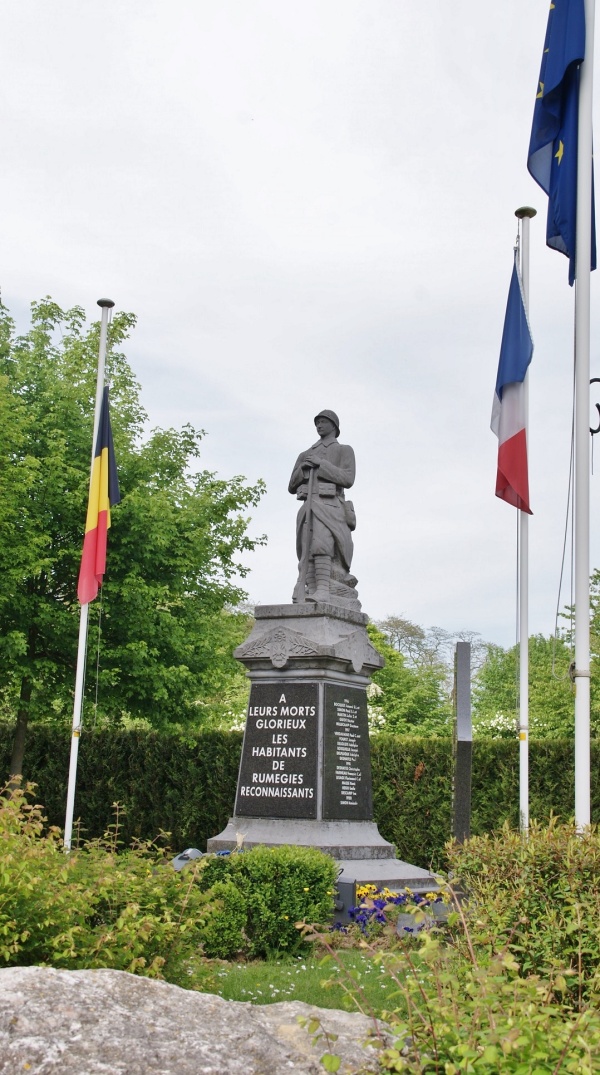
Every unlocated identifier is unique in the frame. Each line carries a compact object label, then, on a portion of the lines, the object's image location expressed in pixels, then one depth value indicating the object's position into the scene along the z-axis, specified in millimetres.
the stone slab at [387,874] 9555
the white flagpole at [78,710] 12750
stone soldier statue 11672
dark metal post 9422
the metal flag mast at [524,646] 9938
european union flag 7906
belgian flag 13066
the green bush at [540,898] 4203
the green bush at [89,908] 4574
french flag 10016
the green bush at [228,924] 7984
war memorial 10195
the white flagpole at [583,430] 7078
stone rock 2971
